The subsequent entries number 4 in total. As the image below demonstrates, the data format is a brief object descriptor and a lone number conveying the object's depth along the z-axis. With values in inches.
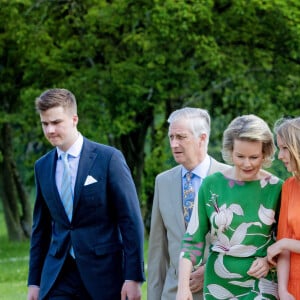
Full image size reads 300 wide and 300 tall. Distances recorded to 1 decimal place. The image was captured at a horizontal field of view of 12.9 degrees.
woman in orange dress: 268.7
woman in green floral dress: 277.8
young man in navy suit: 335.5
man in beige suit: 314.1
